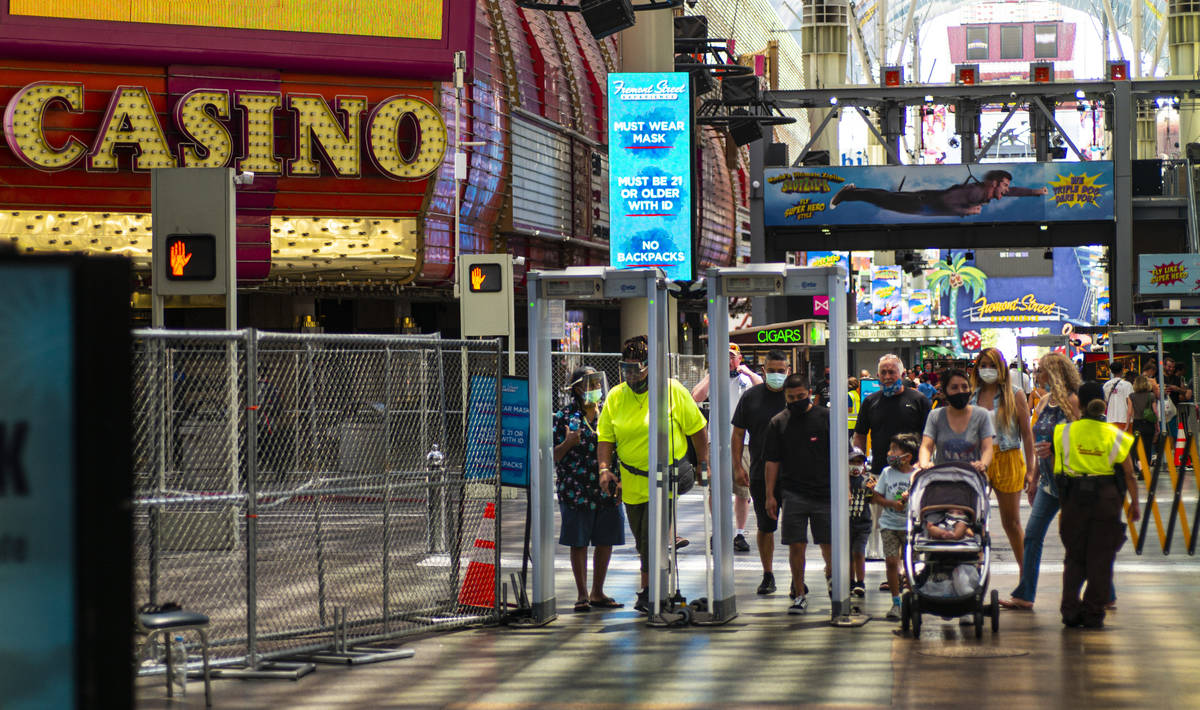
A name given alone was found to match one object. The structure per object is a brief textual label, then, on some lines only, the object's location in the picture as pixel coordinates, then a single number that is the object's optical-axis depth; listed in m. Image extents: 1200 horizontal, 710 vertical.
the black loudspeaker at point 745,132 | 34.25
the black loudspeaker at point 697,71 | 30.48
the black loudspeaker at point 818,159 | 45.81
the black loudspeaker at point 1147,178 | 45.25
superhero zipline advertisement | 42.72
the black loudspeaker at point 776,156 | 43.78
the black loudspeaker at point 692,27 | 30.28
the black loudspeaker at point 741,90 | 32.66
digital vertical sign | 27.64
